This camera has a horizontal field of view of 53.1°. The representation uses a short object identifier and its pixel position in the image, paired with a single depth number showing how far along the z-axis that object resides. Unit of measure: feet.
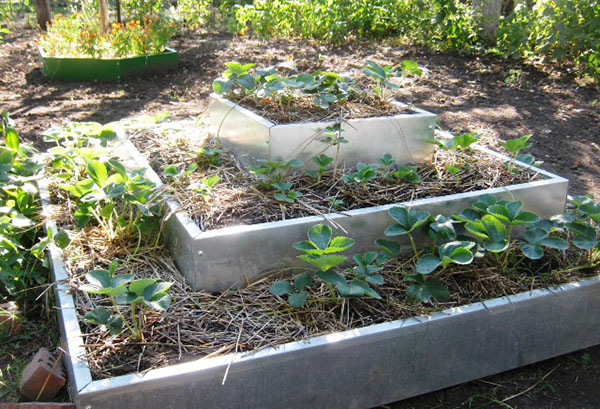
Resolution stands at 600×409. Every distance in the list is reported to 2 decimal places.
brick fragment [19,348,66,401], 7.00
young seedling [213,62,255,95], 10.25
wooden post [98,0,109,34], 24.09
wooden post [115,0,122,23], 27.14
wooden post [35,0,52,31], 30.30
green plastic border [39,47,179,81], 21.56
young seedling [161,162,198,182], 9.46
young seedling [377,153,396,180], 9.61
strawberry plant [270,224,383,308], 7.24
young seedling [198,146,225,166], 10.30
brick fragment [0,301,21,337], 8.35
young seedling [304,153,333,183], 9.34
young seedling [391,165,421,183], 9.46
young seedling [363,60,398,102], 10.54
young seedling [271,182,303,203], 8.69
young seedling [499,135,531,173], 9.79
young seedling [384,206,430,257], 7.98
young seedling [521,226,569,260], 7.90
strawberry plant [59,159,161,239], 8.30
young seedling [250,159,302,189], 9.07
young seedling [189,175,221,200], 8.87
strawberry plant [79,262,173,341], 6.49
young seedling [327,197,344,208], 8.68
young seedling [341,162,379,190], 9.07
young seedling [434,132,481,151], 10.03
